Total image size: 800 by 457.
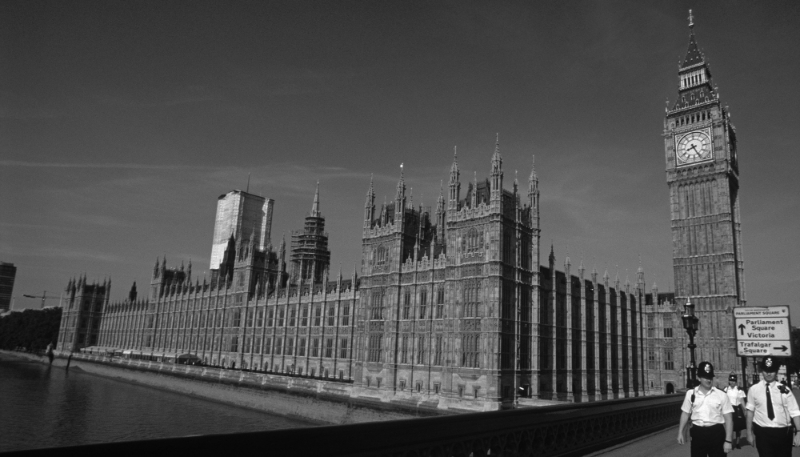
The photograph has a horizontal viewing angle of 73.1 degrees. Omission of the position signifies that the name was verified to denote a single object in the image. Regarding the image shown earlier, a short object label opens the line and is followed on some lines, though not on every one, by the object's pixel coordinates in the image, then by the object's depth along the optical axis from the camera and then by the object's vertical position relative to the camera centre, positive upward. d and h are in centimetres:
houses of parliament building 5122 +453
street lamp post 2666 +152
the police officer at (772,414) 1070 -113
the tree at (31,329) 15650 -260
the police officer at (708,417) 1041 -119
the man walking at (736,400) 1688 -138
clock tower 7369 +2050
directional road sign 2058 +99
